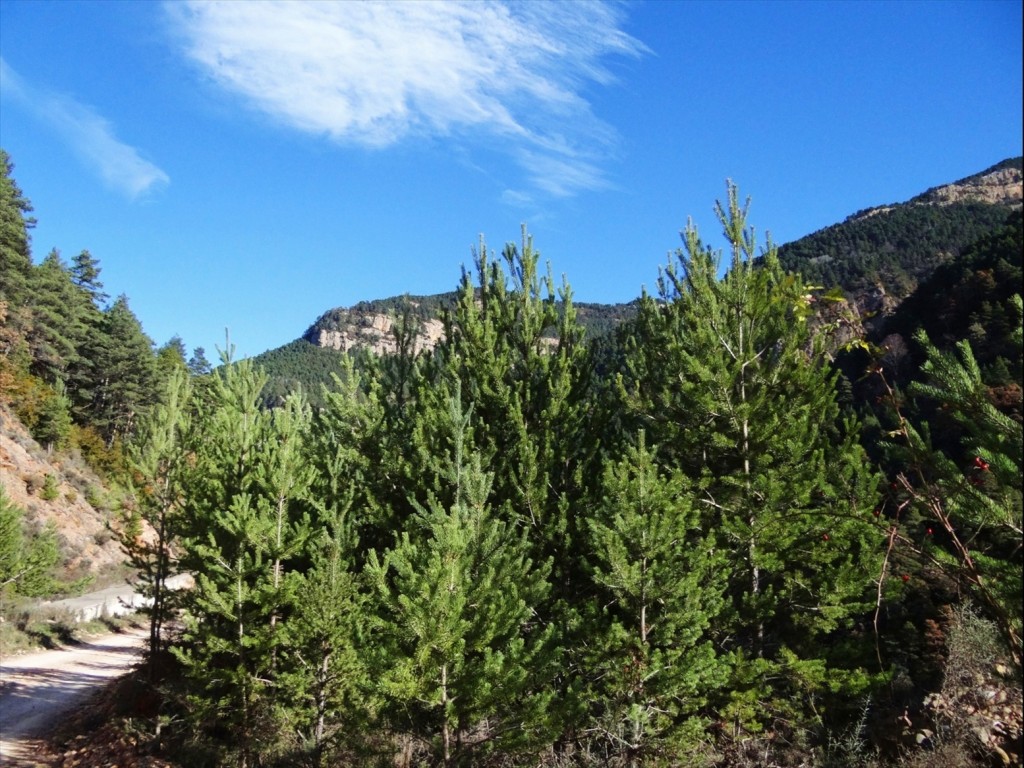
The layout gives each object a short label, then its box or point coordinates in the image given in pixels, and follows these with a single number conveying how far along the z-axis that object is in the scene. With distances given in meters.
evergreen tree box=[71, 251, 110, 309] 60.53
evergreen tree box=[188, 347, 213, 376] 74.06
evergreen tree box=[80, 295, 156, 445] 51.72
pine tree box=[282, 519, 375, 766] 9.65
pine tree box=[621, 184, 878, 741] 8.97
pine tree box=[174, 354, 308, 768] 10.74
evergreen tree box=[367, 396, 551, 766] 6.78
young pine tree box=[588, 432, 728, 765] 7.95
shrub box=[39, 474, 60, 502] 34.71
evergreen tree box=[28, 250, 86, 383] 44.81
